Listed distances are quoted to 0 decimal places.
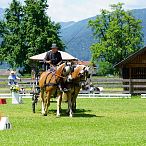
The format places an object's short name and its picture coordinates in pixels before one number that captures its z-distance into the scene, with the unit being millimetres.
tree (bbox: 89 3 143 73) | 85188
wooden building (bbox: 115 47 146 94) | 41772
